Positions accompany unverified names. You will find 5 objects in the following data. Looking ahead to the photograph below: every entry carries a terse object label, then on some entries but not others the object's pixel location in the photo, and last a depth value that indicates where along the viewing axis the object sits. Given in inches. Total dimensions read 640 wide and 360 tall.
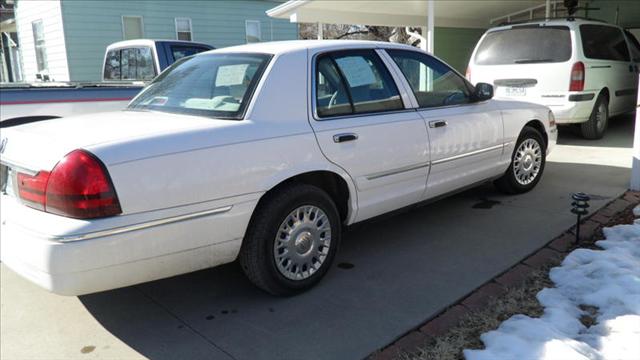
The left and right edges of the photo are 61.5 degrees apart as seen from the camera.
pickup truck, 237.0
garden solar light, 163.8
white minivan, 310.5
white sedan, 108.0
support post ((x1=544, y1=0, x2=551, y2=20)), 462.9
